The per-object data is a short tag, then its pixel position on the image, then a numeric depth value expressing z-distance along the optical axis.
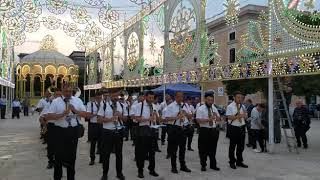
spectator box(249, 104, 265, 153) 8.70
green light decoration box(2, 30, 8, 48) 19.25
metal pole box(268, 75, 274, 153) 8.59
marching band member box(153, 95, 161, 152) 6.22
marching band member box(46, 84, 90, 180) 4.84
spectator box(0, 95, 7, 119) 20.58
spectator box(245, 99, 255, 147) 9.34
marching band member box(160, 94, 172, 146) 9.21
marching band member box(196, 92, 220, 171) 6.43
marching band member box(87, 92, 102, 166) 7.12
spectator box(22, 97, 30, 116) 25.03
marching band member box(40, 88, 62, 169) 4.93
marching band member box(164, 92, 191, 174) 6.37
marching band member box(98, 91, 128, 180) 5.69
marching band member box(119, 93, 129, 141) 6.12
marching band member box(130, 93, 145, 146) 6.12
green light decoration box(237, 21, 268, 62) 8.95
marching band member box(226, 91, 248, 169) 6.65
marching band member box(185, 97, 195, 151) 7.10
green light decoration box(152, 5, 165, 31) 14.20
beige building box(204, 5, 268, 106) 9.39
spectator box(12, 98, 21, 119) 21.10
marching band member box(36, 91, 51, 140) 8.57
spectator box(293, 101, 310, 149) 9.58
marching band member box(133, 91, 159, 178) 6.03
